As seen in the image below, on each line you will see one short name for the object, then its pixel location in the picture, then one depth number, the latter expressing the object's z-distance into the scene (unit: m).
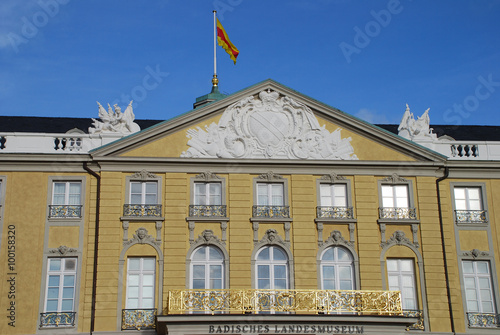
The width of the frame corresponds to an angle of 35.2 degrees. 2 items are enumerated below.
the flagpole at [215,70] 35.59
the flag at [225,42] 35.41
